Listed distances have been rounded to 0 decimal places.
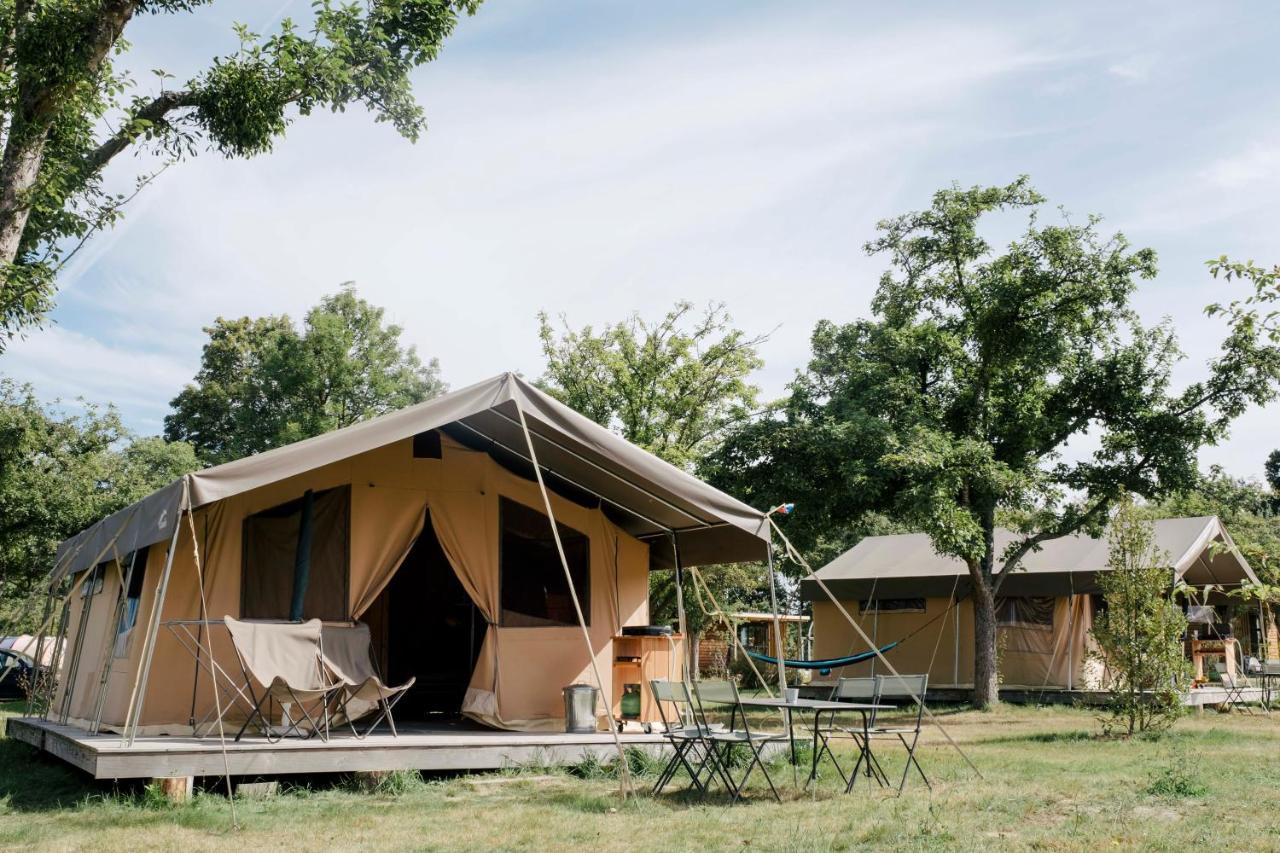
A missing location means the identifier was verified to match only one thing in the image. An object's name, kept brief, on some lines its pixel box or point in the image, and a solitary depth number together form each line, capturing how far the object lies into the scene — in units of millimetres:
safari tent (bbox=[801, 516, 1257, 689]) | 14305
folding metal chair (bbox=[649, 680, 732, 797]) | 6082
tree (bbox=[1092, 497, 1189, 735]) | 9367
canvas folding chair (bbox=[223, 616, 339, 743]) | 6414
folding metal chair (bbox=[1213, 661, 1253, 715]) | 13539
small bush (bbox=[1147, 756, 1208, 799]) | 5988
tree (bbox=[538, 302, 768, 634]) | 17844
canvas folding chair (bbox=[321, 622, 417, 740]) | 6766
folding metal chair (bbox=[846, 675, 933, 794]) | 6164
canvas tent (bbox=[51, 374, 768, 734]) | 7008
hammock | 11375
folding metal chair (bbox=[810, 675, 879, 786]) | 6285
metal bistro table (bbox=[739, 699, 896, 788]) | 6086
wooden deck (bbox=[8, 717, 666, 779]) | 5723
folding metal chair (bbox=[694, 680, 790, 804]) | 5930
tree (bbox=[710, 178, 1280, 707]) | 11906
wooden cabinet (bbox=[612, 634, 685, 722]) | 8445
